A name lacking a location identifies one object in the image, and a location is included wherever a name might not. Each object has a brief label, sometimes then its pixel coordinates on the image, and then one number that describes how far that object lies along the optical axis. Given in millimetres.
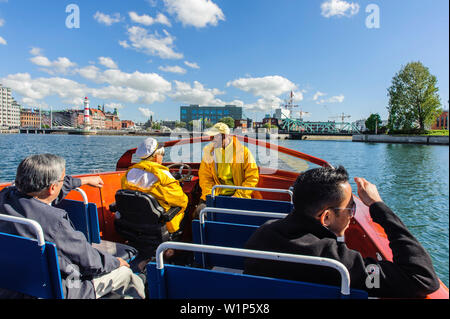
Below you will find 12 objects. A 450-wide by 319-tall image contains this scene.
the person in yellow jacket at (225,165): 3389
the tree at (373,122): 70375
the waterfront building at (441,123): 71862
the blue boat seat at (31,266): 1231
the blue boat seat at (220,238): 1667
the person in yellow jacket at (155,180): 2516
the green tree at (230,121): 66112
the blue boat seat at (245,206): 2137
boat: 1081
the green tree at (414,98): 44031
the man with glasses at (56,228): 1357
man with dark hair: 1049
